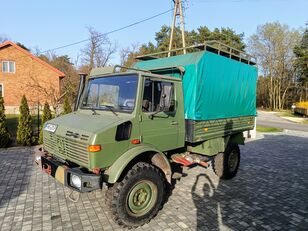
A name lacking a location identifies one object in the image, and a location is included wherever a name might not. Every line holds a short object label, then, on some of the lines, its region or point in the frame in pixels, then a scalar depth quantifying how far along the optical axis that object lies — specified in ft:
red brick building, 80.23
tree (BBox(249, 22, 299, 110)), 132.05
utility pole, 50.89
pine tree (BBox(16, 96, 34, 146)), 31.53
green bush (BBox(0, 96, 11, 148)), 29.91
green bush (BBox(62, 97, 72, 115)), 34.91
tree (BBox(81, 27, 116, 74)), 105.81
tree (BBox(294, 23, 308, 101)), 121.08
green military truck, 12.17
